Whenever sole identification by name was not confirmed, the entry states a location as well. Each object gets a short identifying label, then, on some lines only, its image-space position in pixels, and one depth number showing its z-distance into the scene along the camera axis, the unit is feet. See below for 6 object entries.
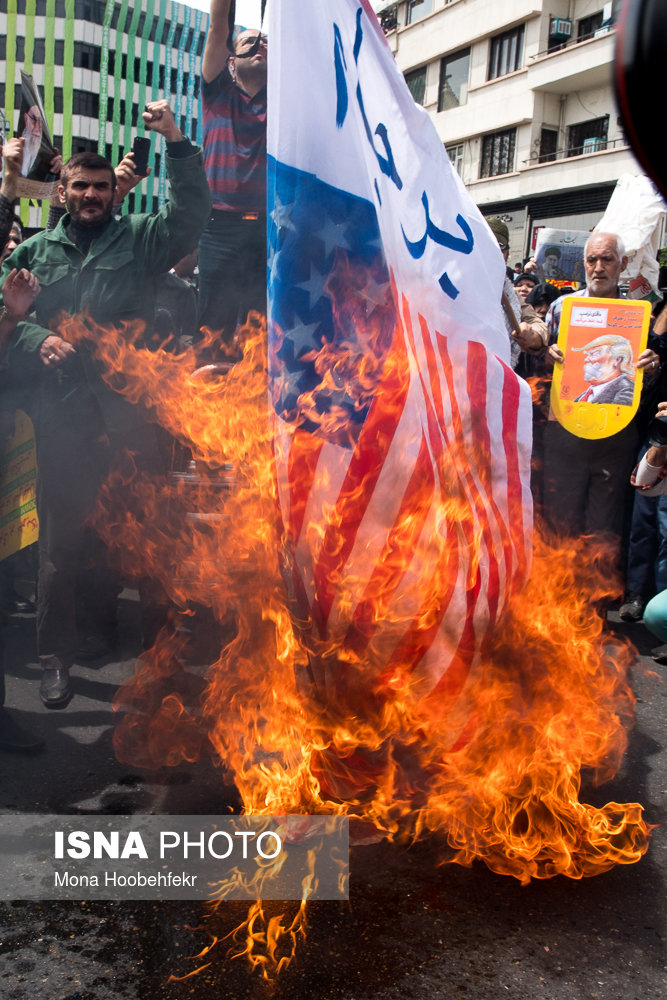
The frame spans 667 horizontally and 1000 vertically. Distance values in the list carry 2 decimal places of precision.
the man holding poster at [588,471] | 17.58
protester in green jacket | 12.99
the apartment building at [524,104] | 79.25
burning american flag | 7.38
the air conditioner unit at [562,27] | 82.58
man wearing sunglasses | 13.74
